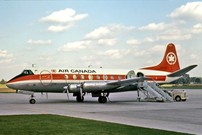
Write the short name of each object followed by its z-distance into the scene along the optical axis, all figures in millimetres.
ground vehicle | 36844
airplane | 33000
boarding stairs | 34625
